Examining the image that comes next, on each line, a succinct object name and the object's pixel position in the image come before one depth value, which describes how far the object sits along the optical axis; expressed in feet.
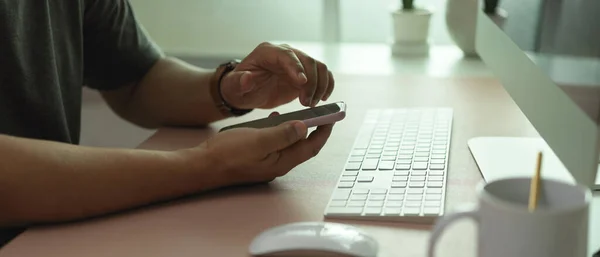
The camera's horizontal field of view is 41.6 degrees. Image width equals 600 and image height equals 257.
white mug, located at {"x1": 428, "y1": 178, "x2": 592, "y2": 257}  1.72
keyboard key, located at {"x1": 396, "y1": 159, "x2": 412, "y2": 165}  3.14
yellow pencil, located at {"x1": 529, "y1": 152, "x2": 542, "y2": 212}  1.85
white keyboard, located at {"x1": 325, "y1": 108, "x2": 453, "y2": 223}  2.66
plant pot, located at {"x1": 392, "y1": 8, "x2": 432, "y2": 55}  5.48
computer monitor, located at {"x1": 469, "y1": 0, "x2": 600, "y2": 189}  1.97
